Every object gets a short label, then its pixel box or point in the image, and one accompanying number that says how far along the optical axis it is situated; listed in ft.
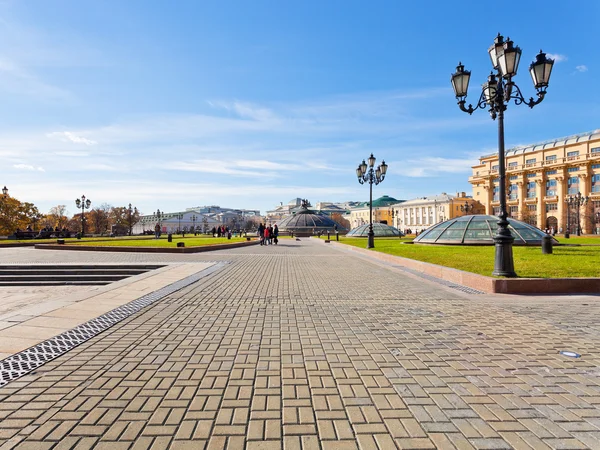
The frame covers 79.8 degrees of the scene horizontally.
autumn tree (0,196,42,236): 132.46
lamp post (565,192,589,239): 162.52
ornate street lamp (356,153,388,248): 71.31
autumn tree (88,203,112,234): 228.59
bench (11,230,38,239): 120.47
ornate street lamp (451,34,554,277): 27.43
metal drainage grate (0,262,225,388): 11.85
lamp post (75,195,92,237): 150.03
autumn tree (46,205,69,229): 250.57
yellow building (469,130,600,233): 225.56
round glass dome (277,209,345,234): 222.58
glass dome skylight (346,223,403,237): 153.15
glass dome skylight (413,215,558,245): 71.59
